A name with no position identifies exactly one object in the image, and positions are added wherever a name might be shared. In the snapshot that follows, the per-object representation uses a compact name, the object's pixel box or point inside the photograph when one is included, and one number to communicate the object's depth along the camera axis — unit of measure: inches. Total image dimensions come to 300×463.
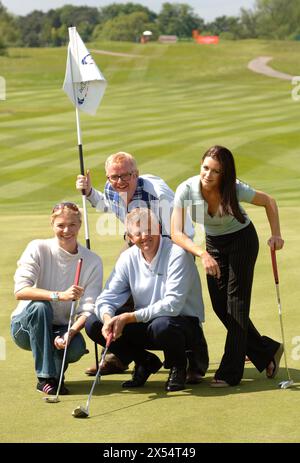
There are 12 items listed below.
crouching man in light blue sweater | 270.8
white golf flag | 307.7
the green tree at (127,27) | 4557.1
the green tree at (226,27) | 5420.3
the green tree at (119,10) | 7293.8
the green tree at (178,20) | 6521.7
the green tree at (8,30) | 3796.5
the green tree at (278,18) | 4773.6
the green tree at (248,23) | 5395.2
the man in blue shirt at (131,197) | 283.1
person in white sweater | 273.7
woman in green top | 266.4
